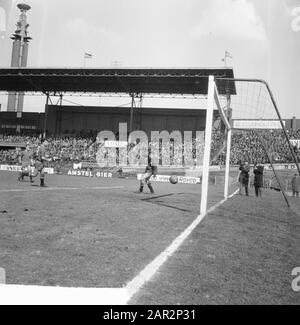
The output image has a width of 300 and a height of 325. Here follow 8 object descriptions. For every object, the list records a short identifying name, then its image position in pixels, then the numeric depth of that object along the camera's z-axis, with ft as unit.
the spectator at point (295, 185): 96.11
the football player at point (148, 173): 58.80
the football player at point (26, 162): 72.54
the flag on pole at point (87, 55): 167.48
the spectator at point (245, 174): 75.00
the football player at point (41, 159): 58.08
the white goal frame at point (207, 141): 37.17
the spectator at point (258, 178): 73.41
